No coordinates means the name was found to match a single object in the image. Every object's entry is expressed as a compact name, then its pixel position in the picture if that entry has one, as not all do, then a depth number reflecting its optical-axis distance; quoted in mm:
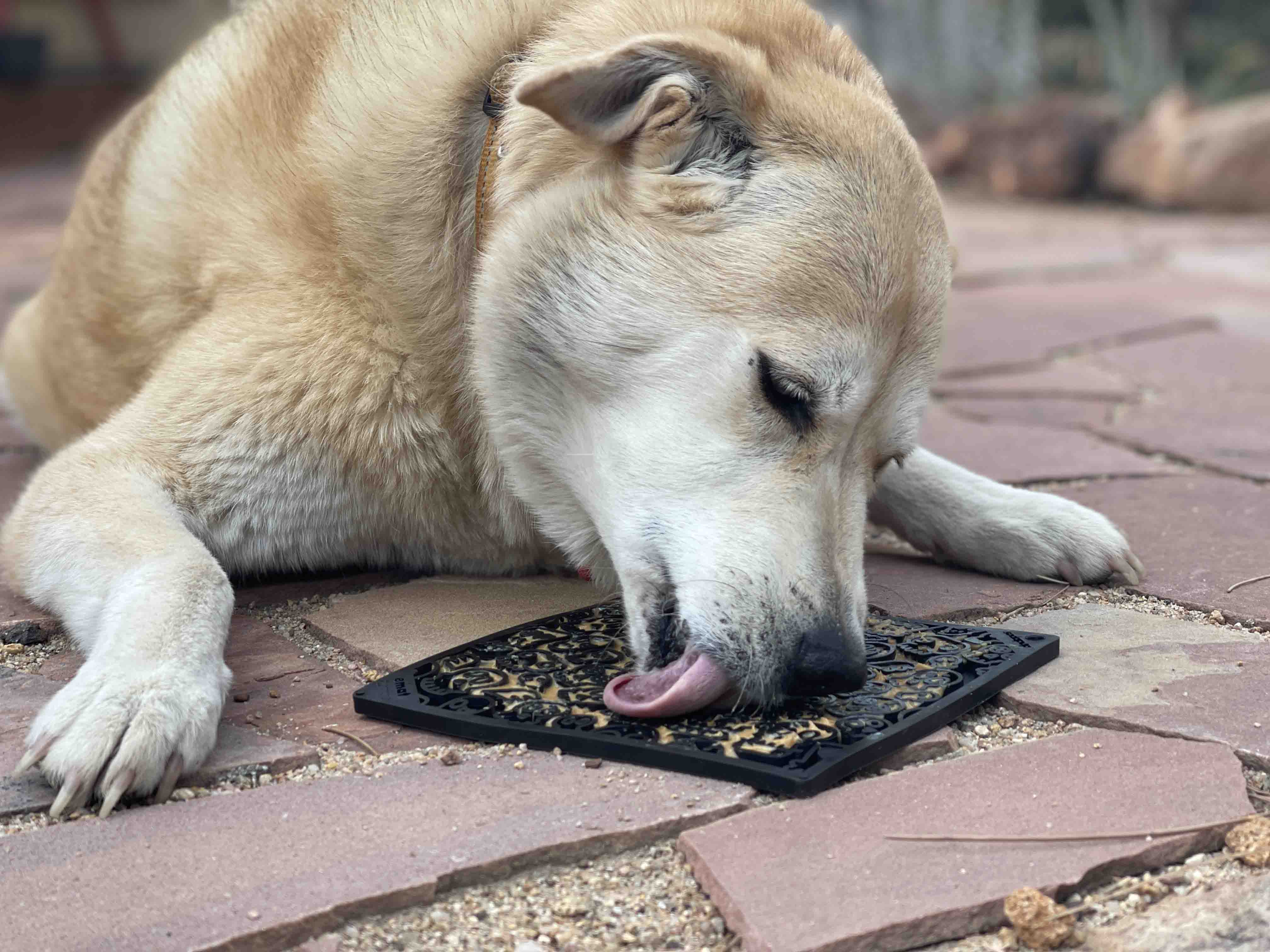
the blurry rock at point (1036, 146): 3426
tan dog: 878
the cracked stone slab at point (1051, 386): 1512
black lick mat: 812
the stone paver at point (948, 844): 713
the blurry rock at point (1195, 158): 3047
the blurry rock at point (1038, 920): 704
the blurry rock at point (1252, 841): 739
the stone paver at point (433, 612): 957
